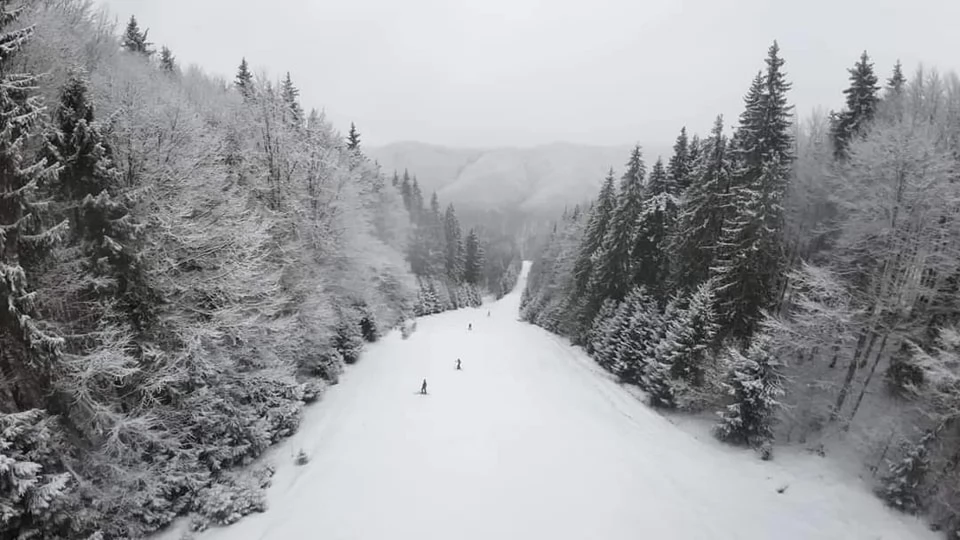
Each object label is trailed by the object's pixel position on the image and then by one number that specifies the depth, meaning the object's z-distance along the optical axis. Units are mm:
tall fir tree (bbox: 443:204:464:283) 76438
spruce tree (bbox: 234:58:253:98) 34031
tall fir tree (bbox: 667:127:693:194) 34812
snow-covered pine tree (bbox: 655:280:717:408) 20875
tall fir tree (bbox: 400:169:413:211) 83188
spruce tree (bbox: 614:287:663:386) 25641
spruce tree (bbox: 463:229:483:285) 82688
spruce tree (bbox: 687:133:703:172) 34803
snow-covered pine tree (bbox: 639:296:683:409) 22094
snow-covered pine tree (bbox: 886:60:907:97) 29766
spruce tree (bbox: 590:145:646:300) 34219
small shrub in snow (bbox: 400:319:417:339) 35969
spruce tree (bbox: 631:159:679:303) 31469
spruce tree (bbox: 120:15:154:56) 31484
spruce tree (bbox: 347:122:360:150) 48003
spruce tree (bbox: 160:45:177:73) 35956
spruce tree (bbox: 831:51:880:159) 28031
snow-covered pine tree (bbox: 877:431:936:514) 13727
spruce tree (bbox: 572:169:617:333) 41062
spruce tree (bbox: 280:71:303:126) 26206
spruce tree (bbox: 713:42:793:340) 21094
